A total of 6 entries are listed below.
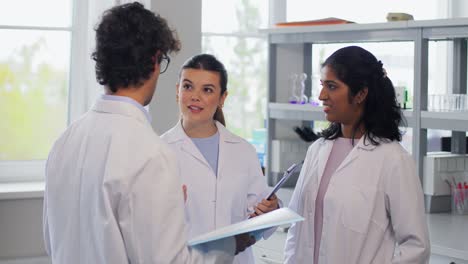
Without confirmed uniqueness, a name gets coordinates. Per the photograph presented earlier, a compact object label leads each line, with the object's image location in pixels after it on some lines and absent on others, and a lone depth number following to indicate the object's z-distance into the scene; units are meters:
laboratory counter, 2.71
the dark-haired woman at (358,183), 2.02
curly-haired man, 1.50
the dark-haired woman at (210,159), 2.29
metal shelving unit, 3.12
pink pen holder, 3.31
